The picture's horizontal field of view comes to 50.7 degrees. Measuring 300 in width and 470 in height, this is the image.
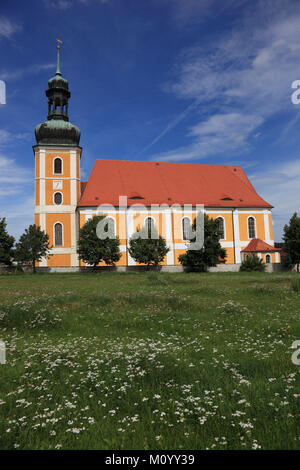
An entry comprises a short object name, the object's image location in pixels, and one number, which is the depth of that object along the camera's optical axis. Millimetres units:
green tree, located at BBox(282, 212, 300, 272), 43031
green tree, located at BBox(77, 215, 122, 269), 40969
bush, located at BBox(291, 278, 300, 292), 16827
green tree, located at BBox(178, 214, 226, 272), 41562
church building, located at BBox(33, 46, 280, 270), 48438
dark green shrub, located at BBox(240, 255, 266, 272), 42312
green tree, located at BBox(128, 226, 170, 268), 42438
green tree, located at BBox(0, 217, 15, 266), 46981
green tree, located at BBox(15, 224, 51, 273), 41406
